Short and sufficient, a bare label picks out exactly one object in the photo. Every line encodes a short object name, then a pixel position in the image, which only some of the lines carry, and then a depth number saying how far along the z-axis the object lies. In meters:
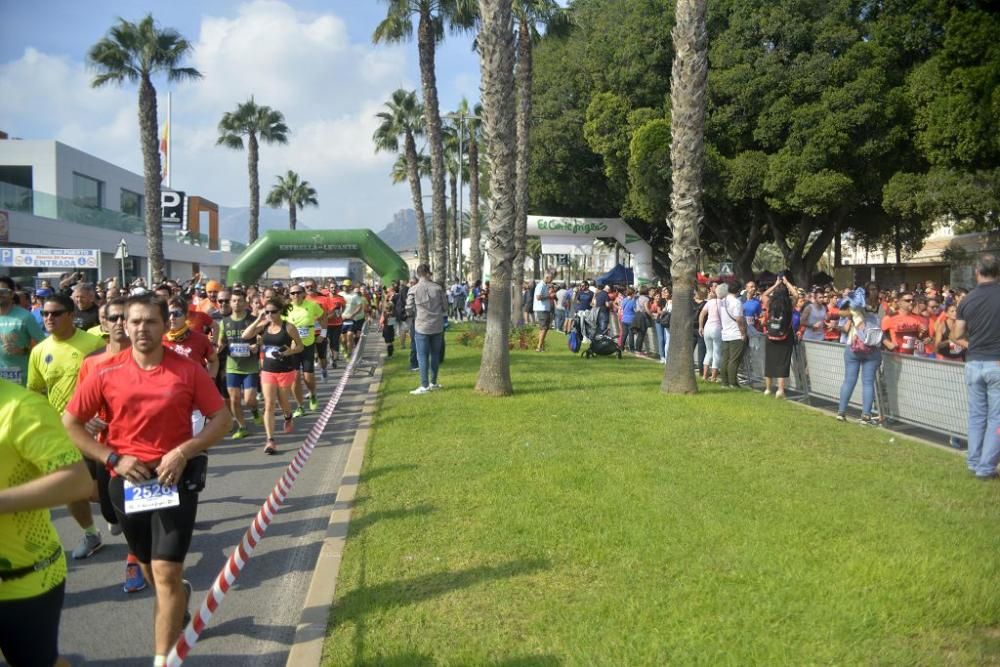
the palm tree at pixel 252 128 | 44.66
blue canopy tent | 37.48
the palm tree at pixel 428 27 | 24.39
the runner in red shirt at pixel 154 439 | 3.69
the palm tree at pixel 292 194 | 64.50
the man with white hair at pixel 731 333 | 12.46
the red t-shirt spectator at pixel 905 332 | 11.44
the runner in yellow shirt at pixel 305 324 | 10.81
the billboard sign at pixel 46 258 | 20.84
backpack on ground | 18.09
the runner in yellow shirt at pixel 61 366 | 5.62
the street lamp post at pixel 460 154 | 33.97
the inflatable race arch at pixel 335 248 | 33.25
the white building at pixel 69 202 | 29.70
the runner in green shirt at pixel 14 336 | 7.02
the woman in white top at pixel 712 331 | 13.24
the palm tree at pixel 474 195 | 34.88
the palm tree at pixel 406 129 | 38.06
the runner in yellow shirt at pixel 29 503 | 2.54
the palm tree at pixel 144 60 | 25.58
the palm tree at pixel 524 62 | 22.84
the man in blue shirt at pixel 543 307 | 19.89
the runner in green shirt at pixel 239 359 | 9.44
